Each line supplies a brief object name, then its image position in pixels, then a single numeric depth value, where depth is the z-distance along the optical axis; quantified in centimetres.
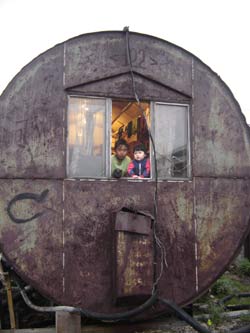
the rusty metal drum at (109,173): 489
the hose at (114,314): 469
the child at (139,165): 545
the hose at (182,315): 451
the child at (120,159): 535
